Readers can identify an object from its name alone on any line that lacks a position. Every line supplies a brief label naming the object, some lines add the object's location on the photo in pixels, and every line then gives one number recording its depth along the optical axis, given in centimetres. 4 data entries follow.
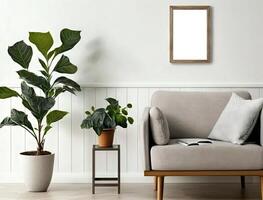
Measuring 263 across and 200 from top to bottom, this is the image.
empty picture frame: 396
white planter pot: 361
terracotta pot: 364
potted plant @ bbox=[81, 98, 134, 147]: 357
